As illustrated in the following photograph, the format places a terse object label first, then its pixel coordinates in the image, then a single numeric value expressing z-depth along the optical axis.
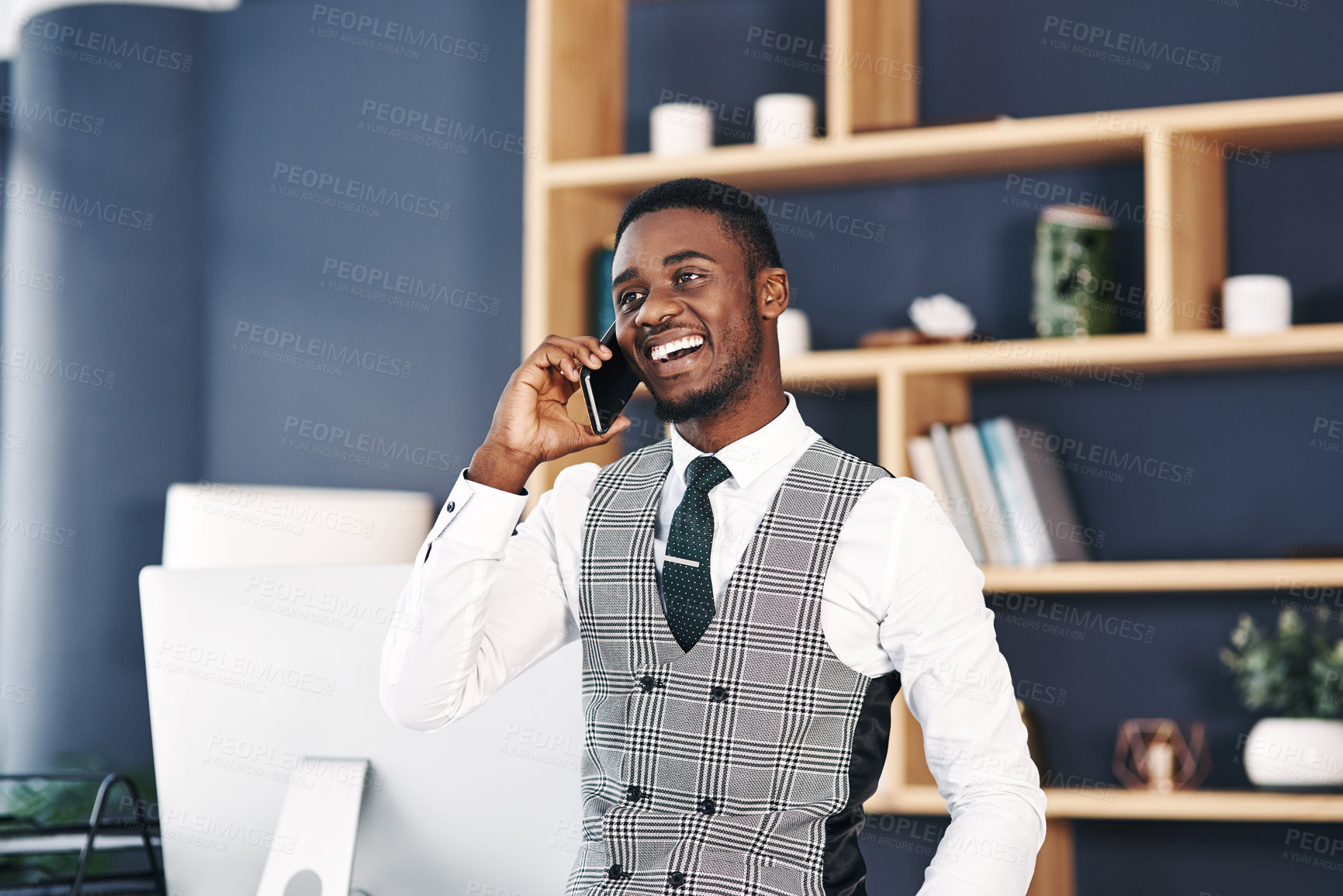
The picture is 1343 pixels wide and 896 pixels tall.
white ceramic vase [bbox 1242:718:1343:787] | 2.26
